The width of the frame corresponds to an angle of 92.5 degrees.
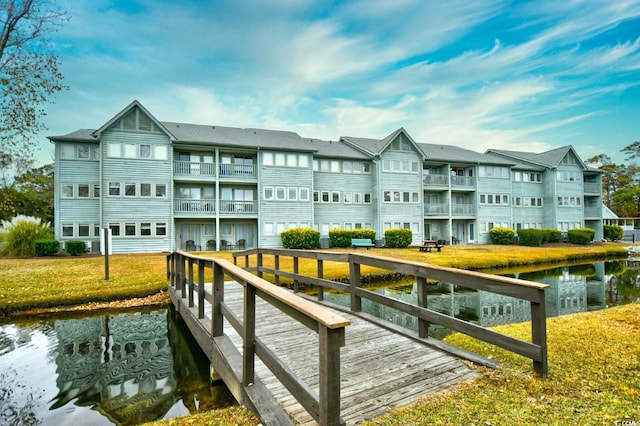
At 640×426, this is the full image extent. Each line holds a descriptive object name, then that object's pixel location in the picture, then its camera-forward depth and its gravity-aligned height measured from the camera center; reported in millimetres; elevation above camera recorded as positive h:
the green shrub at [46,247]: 18484 -1368
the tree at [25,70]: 11008 +5688
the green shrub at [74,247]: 19656 -1464
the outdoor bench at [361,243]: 23391 -1789
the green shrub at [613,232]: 35719 -1945
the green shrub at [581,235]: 30781 -1954
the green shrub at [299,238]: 23328 -1321
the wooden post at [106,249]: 11056 -930
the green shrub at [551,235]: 30273 -1886
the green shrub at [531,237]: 28859 -1927
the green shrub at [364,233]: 25453 -1142
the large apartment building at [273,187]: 21125 +2843
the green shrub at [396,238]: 25672 -1589
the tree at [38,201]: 28631 +2422
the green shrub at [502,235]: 29766 -1730
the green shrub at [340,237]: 25156 -1411
